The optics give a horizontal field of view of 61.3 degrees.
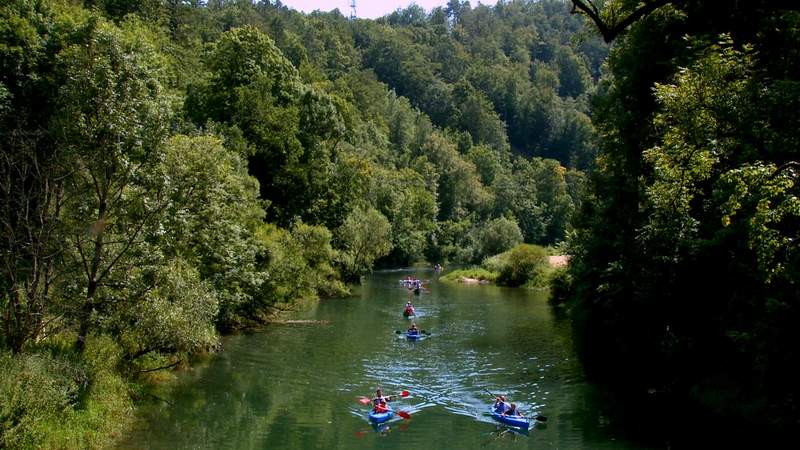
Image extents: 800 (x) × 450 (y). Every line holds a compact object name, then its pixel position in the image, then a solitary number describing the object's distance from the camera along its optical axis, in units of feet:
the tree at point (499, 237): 246.47
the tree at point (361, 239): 166.81
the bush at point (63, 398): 42.83
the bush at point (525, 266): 190.08
